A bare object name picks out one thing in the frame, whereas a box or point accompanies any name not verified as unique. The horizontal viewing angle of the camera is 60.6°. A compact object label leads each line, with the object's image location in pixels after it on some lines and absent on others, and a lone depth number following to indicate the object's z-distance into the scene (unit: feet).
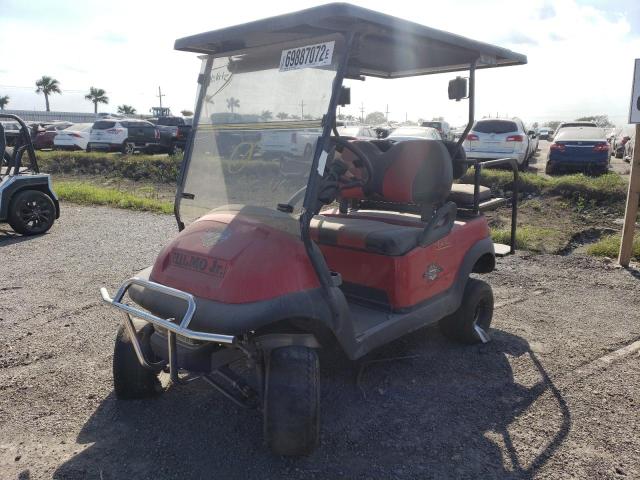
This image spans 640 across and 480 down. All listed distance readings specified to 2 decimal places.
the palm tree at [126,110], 258.57
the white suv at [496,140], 46.78
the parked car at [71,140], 71.26
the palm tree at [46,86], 231.91
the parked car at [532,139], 53.68
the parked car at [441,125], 80.06
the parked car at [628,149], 61.38
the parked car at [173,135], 69.05
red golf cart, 8.63
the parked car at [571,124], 65.87
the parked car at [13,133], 29.17
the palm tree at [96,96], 242.17
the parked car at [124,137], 68.18
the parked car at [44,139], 76.43
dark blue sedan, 44.39
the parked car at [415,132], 50.03
